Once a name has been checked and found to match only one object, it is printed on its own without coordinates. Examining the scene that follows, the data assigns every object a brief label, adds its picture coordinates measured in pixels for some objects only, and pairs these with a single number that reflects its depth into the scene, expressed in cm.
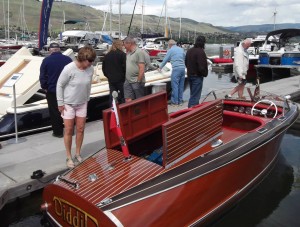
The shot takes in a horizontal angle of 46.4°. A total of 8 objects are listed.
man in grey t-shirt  694
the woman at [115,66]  675
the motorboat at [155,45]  2908
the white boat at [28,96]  654
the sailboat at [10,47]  3044
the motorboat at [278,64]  1938
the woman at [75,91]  459
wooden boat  324
